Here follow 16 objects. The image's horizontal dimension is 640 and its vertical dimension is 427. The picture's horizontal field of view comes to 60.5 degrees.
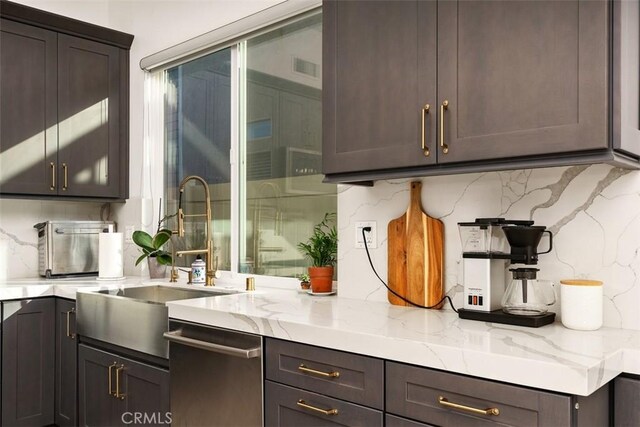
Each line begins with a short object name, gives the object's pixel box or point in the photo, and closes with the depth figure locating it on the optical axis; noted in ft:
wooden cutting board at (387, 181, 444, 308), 6.59
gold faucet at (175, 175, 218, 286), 9.38
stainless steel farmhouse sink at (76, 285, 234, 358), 7.47
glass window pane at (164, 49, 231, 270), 10.31
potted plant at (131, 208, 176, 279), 10.29
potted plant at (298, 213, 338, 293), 7.82
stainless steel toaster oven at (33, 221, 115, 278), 10.86
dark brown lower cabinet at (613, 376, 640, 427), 4.39
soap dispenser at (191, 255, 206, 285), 9.57
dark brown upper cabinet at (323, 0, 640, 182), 4.58
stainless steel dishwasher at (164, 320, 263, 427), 5.98
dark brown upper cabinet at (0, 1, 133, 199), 10.21
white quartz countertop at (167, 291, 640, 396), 3.98
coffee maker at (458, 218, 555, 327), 5.46
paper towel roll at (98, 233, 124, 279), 10.53
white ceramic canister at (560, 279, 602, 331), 5.14
